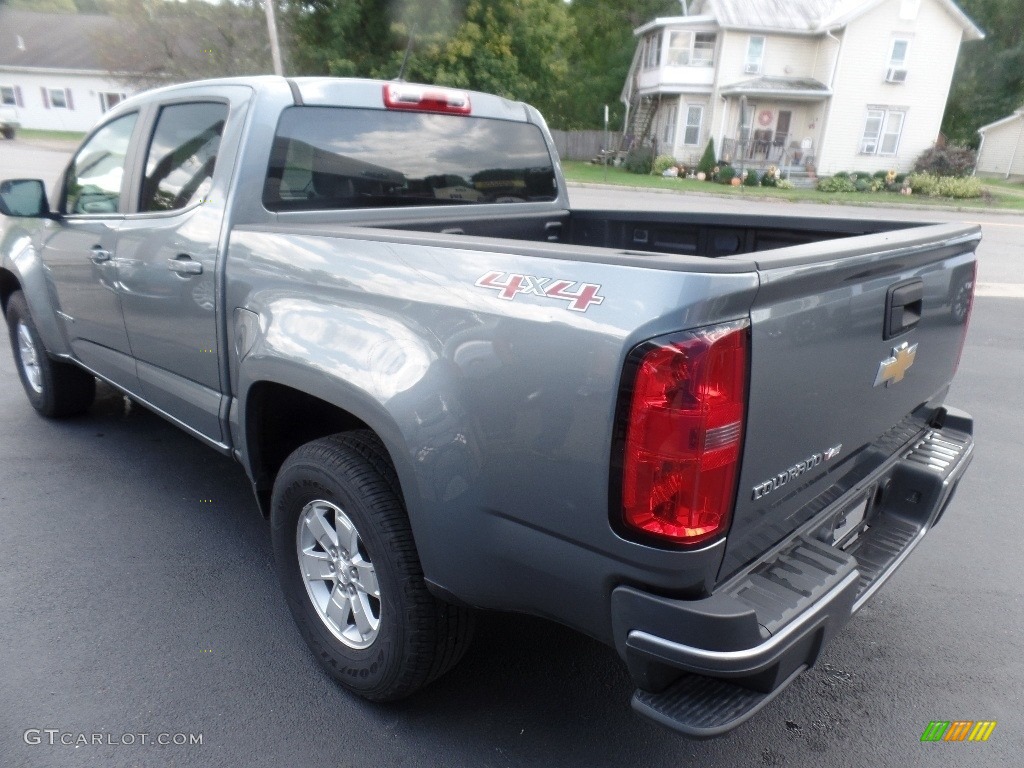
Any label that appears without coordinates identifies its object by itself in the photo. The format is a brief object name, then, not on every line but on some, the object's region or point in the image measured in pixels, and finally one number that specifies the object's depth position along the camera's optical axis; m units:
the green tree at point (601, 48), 42.66
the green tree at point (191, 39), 25.98
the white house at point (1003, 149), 36.22
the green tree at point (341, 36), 23.95
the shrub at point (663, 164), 29.89
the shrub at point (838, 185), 26.33
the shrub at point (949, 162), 27.69
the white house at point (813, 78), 28.41
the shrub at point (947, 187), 24.23
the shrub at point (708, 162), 28.30
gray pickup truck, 1.64
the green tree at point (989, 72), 41.12
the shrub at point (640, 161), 31.02
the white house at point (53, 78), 43.91
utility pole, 19.25
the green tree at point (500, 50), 25.16
